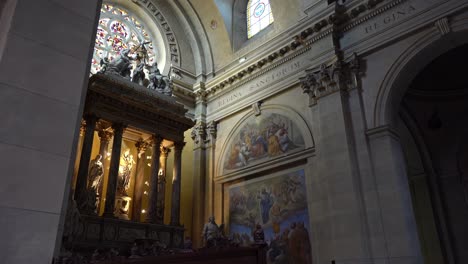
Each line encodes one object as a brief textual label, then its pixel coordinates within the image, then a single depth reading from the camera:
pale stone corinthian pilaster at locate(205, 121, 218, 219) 13.73
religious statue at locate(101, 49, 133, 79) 12.19
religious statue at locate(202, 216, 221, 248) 10.03
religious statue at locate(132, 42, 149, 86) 12.87
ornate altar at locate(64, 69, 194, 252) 10.22
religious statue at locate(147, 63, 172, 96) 13.30
